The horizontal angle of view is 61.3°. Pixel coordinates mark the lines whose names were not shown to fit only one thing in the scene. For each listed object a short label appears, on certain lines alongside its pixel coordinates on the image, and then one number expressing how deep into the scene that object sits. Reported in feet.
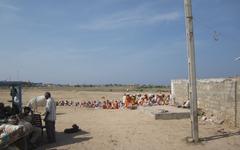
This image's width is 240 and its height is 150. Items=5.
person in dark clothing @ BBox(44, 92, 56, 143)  21.79
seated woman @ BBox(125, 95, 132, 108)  45.48
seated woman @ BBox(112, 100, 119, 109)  45.77
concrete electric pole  20.39
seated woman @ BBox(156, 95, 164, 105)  45.91
